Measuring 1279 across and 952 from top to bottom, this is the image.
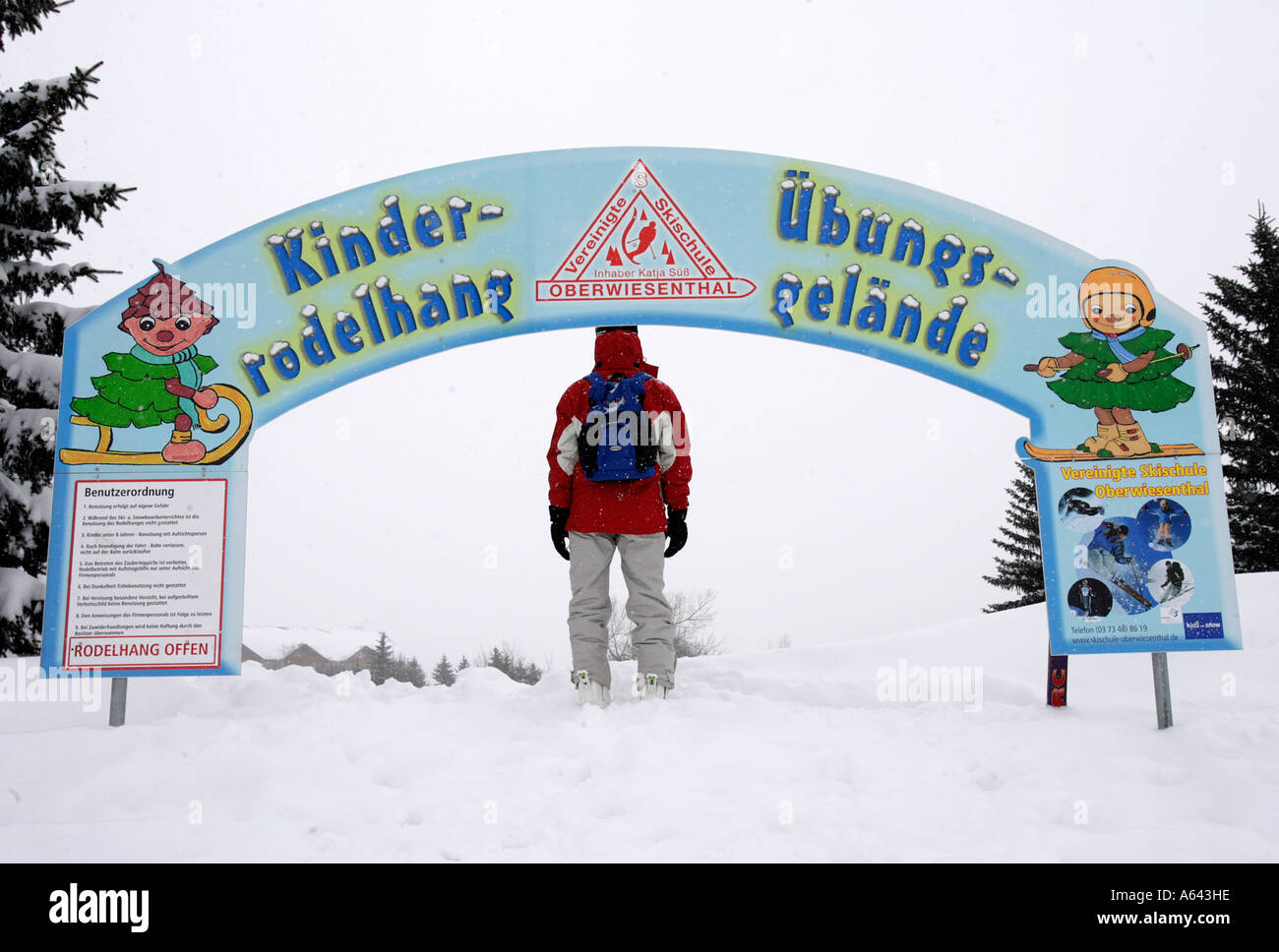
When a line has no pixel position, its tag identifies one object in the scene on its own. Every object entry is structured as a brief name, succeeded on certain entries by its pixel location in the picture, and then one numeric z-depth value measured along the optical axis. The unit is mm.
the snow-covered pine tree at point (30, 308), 9109
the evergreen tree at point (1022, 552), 22250
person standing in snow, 4648
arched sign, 4730
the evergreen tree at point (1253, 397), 17219
